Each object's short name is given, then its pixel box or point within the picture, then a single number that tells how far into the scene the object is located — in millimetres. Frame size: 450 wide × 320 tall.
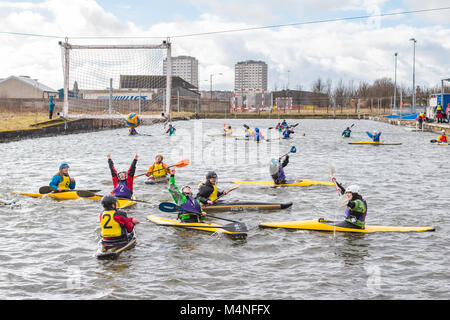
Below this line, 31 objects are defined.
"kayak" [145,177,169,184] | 20094
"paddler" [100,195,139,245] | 10984
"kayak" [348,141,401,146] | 36806
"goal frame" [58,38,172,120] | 37094
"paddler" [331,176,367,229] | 12688
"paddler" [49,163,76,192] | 16562
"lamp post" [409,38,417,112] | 68500
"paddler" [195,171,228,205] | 14992
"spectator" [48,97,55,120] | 42534
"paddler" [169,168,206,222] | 13086
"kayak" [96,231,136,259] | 10836
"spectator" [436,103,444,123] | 51525
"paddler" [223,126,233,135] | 45344
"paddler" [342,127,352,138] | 42969
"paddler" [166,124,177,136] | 42500
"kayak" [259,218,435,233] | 13109
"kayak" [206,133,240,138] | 45847
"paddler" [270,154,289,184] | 19609
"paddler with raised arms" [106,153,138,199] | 15625
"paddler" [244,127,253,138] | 41781
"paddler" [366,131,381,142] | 37281
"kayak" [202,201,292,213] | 15482
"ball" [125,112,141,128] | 35653
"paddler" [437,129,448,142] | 37475
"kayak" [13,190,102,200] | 16641
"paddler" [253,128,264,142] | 37600
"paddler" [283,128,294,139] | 43219
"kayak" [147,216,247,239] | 12625
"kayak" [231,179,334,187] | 19969
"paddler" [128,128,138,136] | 42981
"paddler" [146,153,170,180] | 19625
